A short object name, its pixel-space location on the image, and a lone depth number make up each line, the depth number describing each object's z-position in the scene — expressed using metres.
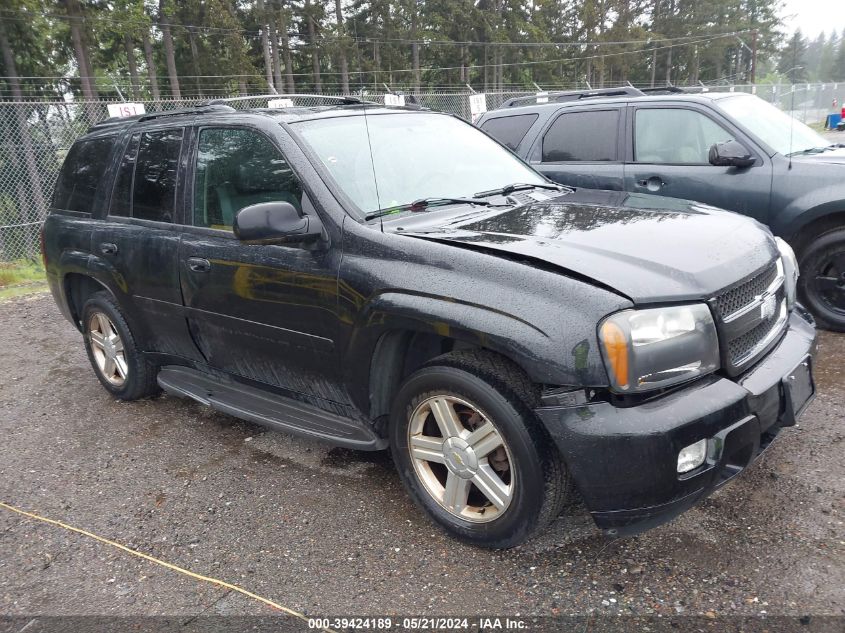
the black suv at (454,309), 2.29
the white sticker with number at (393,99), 4.78
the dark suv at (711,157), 5.01
